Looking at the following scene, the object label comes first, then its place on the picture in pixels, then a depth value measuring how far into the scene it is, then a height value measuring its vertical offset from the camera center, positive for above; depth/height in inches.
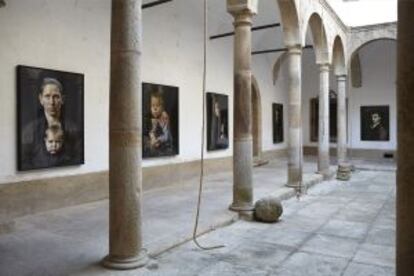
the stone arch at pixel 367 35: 629.8 +148.7
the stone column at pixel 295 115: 405.7 +19.4
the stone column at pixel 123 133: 177.0 +1.4
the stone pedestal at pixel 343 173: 515.5 -45.0
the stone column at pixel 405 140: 97.3 -1.1
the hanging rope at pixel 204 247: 209.9 -53.4
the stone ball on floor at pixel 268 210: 270.1 -46.7
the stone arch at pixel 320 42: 501.4 +110.9
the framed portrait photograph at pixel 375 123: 772.0 +22.4
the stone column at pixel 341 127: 597.3 +11.8
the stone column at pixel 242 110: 285.6 +17.1
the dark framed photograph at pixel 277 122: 717.3 +23.3
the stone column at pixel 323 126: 512.4 +11.4
